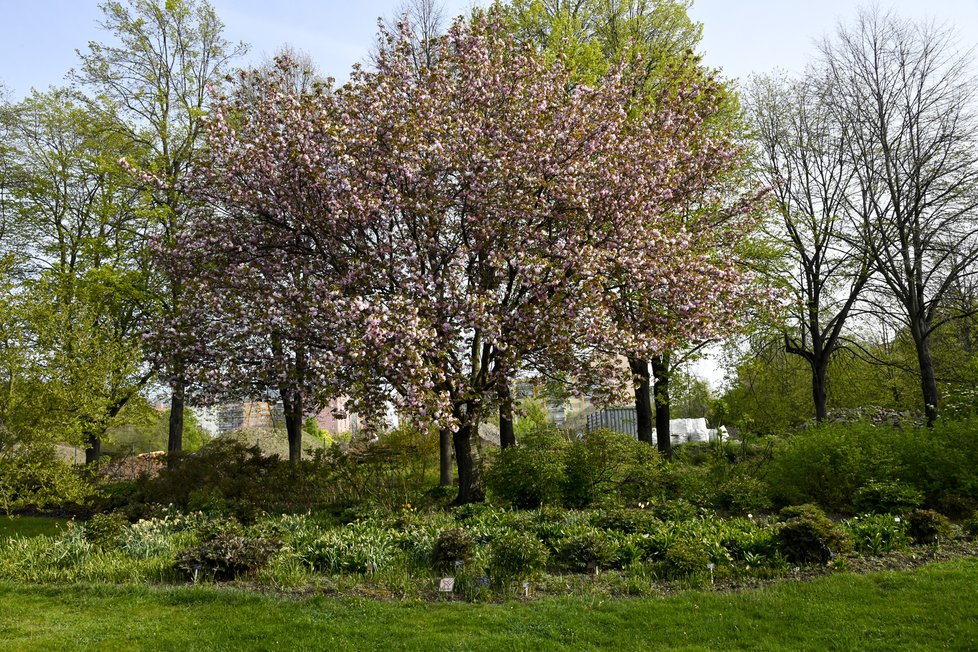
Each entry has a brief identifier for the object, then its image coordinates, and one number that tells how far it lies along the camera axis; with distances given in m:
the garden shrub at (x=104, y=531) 8.77
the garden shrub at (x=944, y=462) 9.84
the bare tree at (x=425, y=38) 11.96
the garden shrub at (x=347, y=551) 7.67
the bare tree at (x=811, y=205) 20.64
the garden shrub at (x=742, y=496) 10.52
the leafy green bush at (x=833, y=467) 10.50
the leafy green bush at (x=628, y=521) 8.84
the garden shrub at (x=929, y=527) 7.94
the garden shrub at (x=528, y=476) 11.44
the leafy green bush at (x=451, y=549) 7.49
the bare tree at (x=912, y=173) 19.05
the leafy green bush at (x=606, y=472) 11.73
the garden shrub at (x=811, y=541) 7.27
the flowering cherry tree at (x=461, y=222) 10.45
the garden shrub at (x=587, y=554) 7.62
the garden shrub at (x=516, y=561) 6.94
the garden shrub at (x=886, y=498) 9.33
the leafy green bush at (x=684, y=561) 7.06
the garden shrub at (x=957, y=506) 9.47
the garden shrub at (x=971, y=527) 8.23
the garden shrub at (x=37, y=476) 10.33
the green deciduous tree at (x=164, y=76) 19.33
